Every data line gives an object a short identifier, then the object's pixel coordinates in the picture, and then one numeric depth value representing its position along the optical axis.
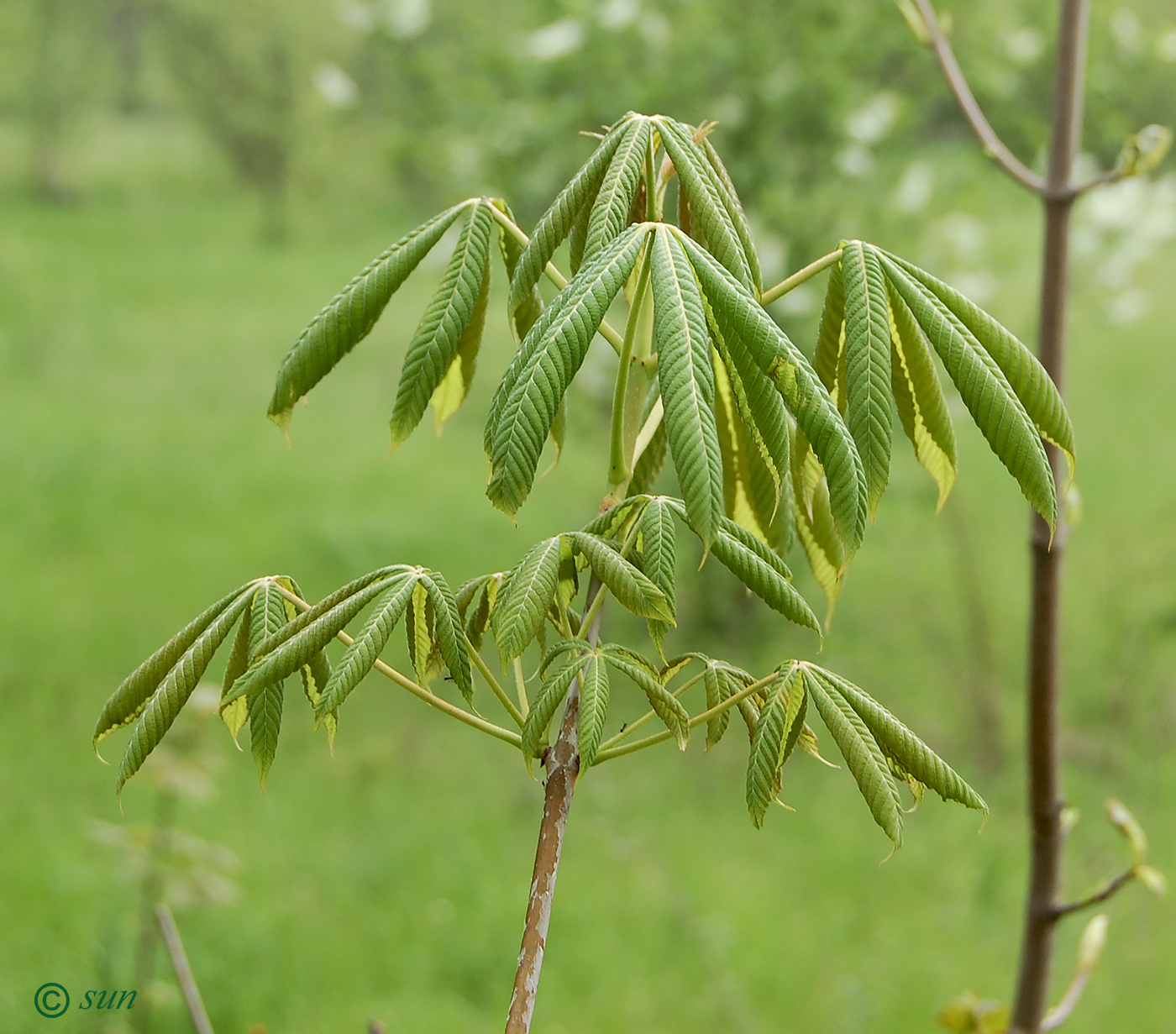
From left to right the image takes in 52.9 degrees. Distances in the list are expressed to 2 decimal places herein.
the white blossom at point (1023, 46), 4.06
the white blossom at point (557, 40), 3.55
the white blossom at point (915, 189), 4.12
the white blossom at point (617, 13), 3.53
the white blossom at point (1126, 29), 3.48
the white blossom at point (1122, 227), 4.12
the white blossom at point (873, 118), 3.83
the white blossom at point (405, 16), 4.14
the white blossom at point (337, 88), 4.15
